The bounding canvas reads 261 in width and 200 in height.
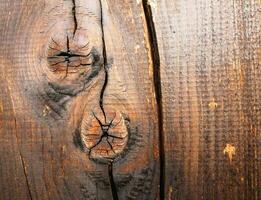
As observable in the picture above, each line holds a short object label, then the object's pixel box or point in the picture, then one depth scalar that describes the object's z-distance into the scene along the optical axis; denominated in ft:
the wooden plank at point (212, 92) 1.14
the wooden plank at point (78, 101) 1.16
